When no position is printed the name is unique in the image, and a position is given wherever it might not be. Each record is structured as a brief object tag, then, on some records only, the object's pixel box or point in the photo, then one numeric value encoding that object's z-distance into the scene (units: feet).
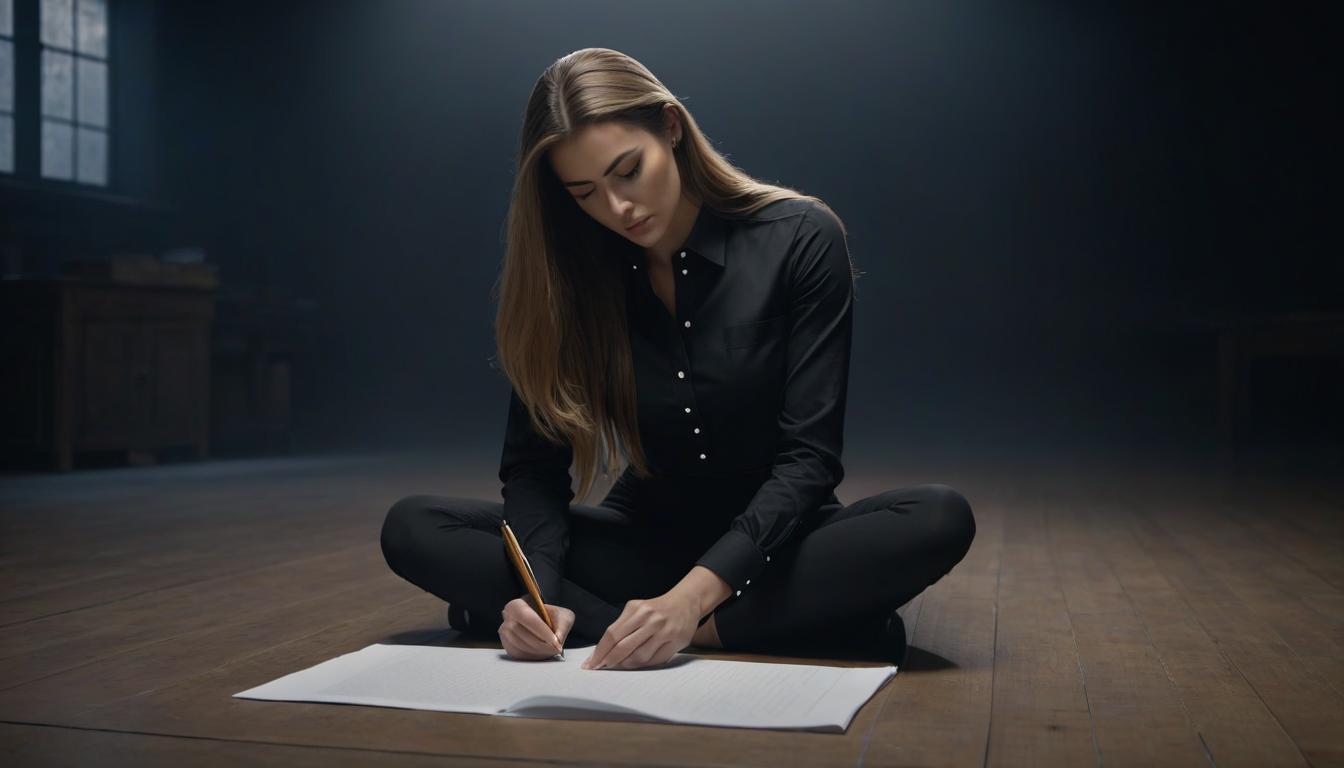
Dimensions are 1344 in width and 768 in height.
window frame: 20.90
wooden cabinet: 15.53
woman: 5.05
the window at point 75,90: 21.68
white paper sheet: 4.13
